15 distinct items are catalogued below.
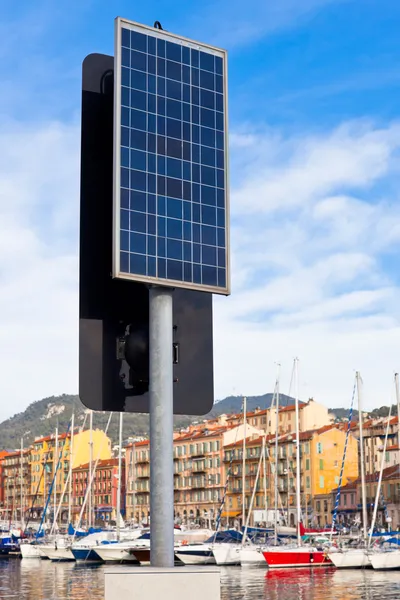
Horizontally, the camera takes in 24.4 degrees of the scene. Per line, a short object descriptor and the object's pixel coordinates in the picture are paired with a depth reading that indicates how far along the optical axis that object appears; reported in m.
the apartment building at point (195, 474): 121.81
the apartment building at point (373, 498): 97.50
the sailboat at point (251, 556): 59.80
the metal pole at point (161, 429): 9.32
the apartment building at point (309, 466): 109.94
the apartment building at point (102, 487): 136.12
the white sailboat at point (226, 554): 60.31
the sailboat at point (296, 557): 55.94
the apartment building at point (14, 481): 153.75
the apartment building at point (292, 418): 121.44
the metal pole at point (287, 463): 99.41
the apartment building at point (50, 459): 144.12
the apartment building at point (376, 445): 107.75
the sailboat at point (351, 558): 54.69
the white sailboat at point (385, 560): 53.06
